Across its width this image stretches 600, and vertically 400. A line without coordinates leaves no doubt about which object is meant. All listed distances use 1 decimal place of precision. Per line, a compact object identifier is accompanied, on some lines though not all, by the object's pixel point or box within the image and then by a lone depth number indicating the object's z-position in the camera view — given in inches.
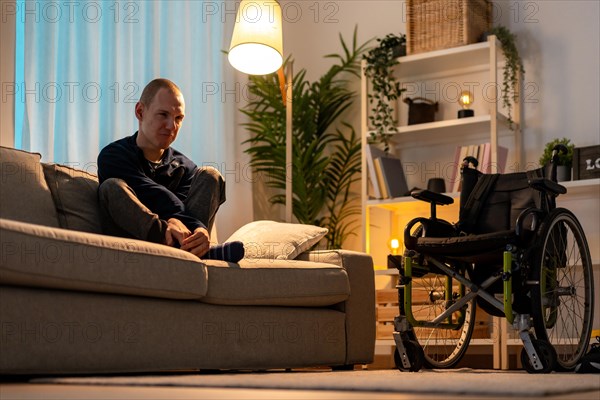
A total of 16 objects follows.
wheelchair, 106.6
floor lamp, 152.6
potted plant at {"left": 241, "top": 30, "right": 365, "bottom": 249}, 185.3
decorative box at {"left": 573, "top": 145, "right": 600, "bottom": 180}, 150.8
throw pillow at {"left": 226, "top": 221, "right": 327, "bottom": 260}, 122.6
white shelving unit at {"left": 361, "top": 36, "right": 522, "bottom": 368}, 163.8
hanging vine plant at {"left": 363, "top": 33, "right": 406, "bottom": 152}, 171.8
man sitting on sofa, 103.3
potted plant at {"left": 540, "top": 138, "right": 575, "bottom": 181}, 154.8
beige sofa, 82.7
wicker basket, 165.6
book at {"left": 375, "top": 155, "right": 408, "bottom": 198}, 168.9
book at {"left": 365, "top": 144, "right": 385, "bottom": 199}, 169.9
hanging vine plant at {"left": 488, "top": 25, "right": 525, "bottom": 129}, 166.6
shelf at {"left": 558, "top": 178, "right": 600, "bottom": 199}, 150.1
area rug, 56.8
